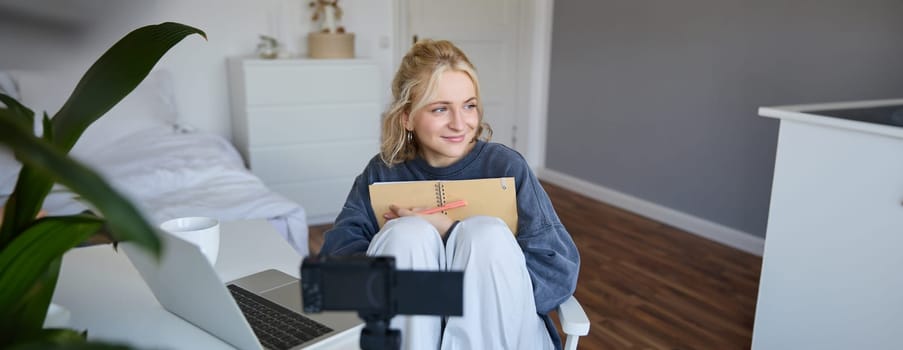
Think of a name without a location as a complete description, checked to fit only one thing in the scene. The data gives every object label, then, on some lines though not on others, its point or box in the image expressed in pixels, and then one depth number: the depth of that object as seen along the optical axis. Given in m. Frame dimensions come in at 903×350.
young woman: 1.05
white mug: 1.00
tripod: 0.57
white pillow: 2.72
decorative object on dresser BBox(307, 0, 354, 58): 3.44
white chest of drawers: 3.28
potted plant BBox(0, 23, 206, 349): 0.32
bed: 2.36
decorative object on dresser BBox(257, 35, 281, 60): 3.41
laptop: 0.75
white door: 4.05
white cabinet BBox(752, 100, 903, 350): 1.61
